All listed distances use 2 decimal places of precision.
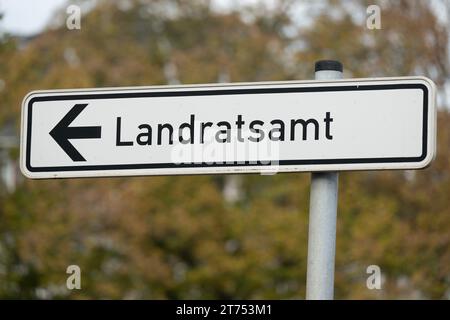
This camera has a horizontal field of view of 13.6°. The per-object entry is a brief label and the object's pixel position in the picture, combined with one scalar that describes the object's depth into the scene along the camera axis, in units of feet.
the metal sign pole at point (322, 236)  18.69
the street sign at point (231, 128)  19.27
